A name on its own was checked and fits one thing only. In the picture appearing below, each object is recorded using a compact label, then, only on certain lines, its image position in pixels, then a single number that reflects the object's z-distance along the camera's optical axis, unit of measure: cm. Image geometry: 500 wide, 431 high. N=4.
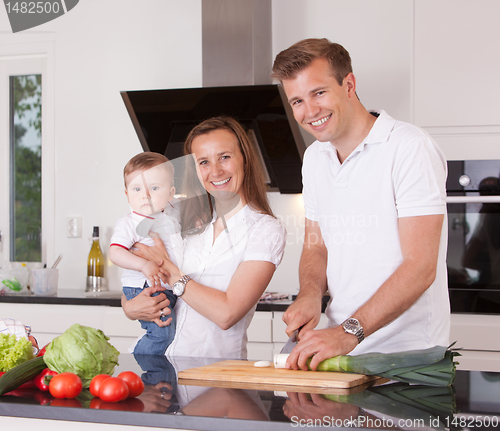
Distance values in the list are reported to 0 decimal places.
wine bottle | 288
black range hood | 234
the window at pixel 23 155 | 317
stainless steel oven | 220
